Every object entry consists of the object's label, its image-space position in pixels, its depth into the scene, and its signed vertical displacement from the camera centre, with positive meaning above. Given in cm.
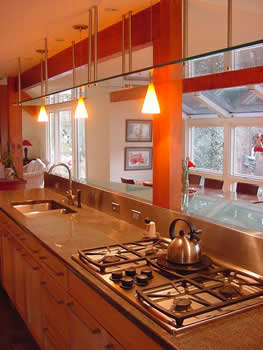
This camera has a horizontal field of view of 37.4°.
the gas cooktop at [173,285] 141 -60
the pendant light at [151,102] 219 +24
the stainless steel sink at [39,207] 363 -62
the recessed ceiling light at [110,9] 285 +100
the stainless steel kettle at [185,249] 187 -51
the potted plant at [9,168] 612 -38
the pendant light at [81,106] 336 +33
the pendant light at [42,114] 439 +34
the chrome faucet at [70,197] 367 -50
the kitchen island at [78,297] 131 -67
